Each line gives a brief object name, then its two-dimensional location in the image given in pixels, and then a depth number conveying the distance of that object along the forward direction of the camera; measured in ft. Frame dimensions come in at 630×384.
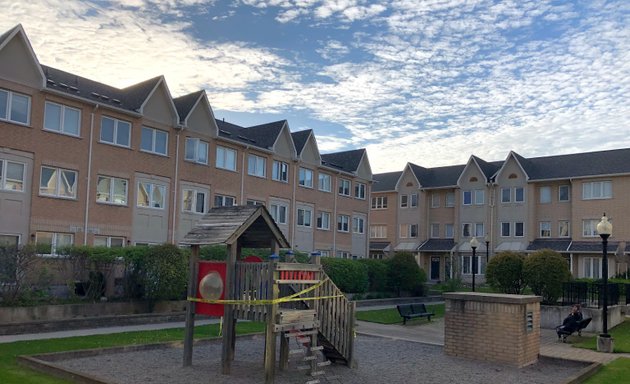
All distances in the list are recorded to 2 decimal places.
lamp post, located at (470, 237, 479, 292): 104.32
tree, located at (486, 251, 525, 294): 88.17
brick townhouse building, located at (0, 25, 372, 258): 87.20
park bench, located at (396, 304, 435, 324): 76.64
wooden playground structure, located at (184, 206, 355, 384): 38.73
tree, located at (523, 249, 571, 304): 82.02
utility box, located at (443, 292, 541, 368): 46.42
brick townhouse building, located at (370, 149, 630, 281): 161.99
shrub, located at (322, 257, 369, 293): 103.60
